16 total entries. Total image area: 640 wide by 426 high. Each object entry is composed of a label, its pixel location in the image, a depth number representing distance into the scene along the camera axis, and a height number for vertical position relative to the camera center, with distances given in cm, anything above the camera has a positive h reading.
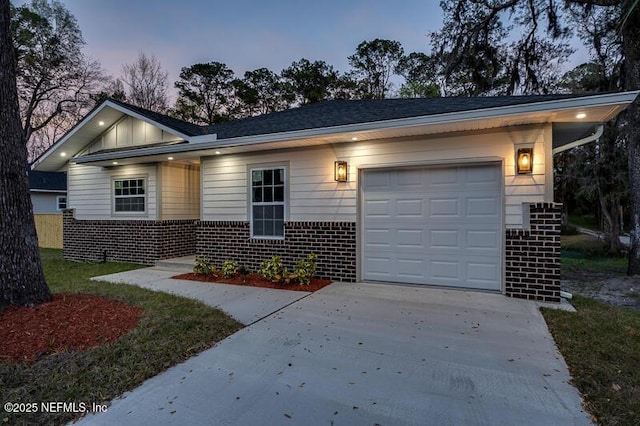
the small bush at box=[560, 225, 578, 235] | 2156 -139
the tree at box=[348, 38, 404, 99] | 2138 +929
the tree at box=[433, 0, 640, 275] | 924 +516
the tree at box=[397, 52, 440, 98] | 1853 +764
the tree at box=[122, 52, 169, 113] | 2152 +824
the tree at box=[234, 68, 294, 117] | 2275 +796
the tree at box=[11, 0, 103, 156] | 1694 +762
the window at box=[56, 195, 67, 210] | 2073 +65
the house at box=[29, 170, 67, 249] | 1967 +122
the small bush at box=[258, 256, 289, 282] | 612 -110
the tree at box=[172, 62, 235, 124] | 2256 +790
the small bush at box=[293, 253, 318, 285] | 600 -107
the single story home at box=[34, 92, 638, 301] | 495 +45
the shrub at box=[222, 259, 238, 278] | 669 -116
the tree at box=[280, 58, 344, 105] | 2167 +834
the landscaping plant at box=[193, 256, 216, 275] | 693 -115
